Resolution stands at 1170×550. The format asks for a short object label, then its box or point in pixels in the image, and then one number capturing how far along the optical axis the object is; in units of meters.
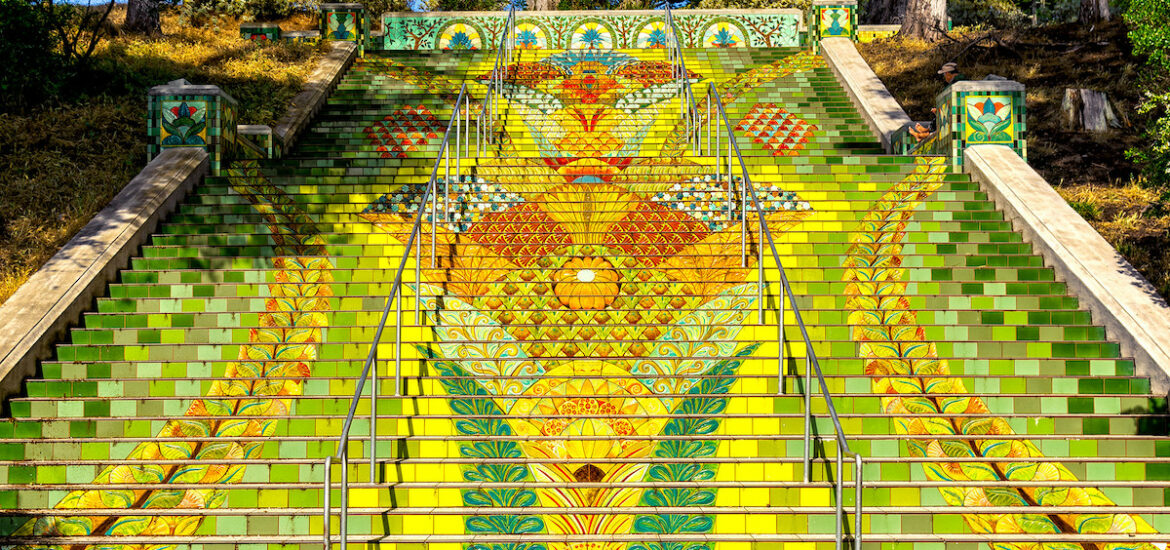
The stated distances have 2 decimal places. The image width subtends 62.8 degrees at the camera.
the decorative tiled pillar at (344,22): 16.94
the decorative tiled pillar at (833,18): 16.94
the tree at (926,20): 18.16
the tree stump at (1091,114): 13.24
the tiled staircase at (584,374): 6.05
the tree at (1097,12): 17.62
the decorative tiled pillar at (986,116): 10.34
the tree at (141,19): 17.09
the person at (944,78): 11.59
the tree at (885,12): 22.25
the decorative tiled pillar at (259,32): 16.70
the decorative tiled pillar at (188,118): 10.38
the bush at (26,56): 11.74
